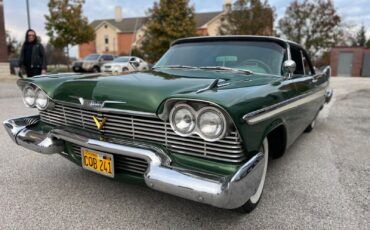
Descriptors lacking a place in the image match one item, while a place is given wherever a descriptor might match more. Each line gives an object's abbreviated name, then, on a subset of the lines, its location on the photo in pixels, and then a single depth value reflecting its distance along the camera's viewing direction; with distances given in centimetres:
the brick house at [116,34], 4878
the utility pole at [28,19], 1706
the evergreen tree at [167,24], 2541
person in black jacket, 665
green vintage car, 197
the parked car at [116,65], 1757
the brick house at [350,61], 2641
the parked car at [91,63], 2020
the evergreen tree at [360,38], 4202
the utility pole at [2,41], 1708
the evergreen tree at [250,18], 2383
